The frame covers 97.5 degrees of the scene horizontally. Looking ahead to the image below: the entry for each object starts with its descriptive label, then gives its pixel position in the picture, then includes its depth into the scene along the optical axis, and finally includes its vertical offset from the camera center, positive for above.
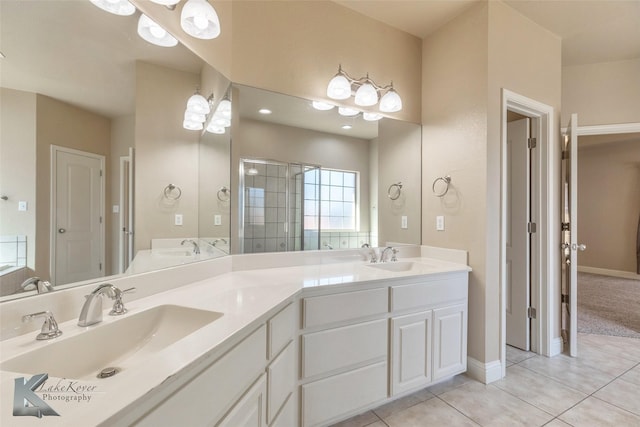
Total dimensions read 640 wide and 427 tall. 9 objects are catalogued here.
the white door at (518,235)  2.53 -0.19
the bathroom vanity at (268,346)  0.66 -0.45
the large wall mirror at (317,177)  1.92 +0.30
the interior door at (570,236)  2.37 -0.18
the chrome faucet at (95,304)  0.91 -0.30
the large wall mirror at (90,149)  0.83 +0.25
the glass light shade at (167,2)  1.21 +0.93
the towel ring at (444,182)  2.30 +0.26
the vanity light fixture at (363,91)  2.09 +0.96
